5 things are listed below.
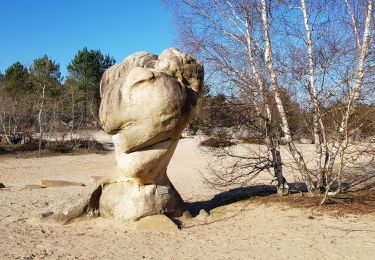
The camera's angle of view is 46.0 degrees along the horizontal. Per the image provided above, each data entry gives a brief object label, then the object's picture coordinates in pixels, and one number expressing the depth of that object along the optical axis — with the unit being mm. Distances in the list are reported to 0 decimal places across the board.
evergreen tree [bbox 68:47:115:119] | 37219
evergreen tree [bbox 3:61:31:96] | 36344
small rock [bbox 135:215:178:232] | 6758
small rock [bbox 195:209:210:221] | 7679
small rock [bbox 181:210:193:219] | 7586
